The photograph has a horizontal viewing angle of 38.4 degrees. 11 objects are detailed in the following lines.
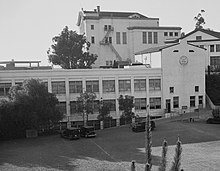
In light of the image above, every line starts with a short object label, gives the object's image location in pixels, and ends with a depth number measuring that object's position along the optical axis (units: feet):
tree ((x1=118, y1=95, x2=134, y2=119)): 130.62
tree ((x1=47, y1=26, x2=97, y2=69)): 176.35
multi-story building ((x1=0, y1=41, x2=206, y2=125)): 137.28
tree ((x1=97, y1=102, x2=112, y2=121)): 129.29
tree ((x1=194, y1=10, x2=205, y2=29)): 258.98
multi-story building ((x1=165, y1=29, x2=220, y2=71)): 171.01
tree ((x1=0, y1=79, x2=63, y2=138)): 110.27
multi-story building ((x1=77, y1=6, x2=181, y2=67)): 187.62
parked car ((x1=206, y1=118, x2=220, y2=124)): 122.83
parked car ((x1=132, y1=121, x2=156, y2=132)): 115.75
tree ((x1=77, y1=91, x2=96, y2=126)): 128.57
